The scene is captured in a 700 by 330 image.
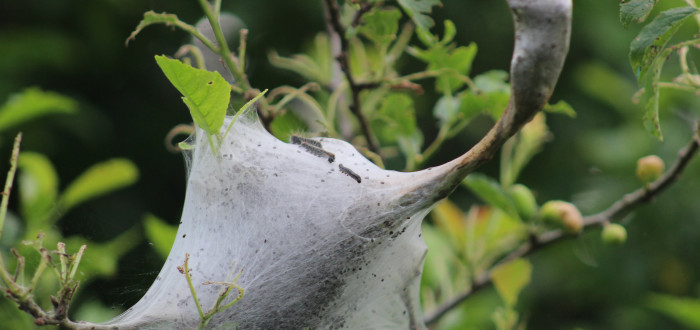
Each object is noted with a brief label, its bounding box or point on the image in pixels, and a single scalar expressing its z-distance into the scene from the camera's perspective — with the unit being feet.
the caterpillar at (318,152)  10.20
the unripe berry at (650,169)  12.84
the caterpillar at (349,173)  9.68
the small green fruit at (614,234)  14.21
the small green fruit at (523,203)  14.69
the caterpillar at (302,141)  10.66
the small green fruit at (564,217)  14.02
